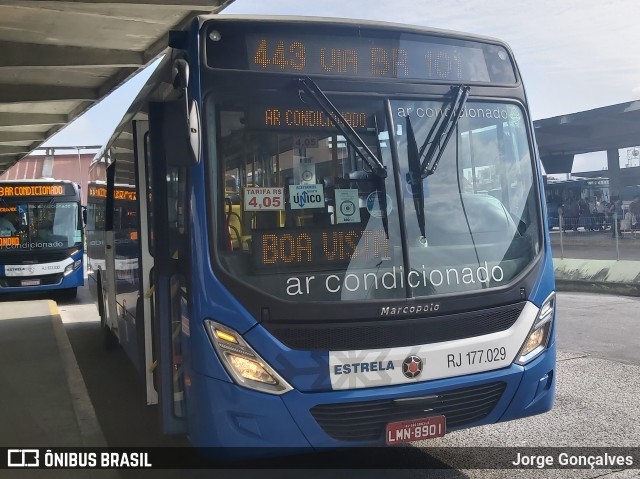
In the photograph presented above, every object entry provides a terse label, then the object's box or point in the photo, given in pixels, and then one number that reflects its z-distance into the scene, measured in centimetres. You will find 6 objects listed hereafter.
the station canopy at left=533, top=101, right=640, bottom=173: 2413
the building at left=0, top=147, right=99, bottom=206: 4106
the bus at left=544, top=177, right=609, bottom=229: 3794
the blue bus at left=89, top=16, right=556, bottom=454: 378
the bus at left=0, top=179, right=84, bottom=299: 1555
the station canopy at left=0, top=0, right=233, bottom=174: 934
